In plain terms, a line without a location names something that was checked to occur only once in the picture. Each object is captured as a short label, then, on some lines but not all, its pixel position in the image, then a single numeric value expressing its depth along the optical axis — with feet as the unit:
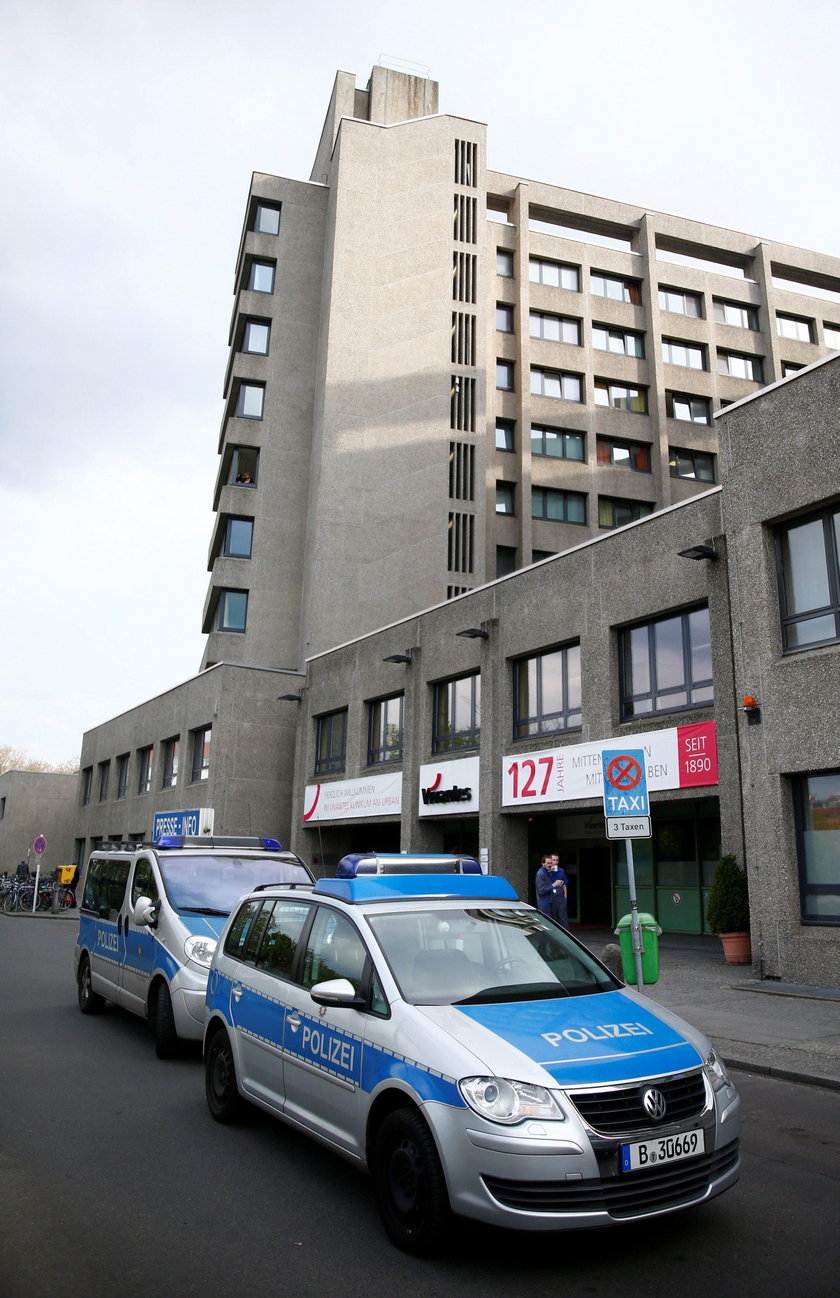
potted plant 49.73
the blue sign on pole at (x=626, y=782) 35.83
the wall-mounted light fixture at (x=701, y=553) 53.83
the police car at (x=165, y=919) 28.99
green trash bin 41.36
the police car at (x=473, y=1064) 13.48
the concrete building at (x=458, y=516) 65.92
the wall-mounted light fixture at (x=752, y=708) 47.93
